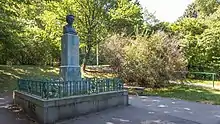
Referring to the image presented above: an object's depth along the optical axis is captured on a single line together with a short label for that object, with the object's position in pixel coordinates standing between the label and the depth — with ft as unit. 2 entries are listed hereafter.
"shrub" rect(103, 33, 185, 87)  49.70
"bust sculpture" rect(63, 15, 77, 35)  32.14
